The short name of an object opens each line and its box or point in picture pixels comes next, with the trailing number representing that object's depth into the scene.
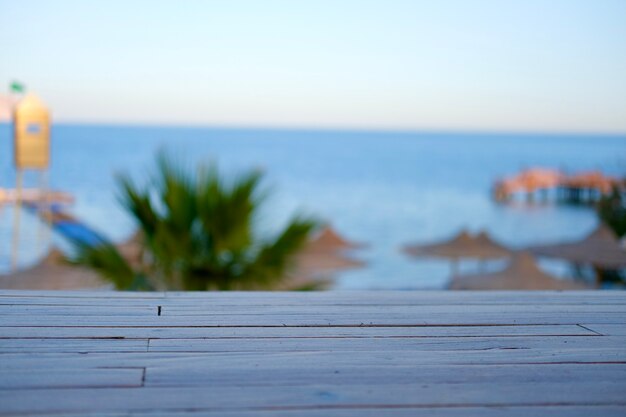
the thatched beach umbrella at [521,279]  9.04
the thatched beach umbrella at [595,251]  9.86
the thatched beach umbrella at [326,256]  12.34
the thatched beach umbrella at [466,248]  12.94
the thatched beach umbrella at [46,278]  9.70
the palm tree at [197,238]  5.50
